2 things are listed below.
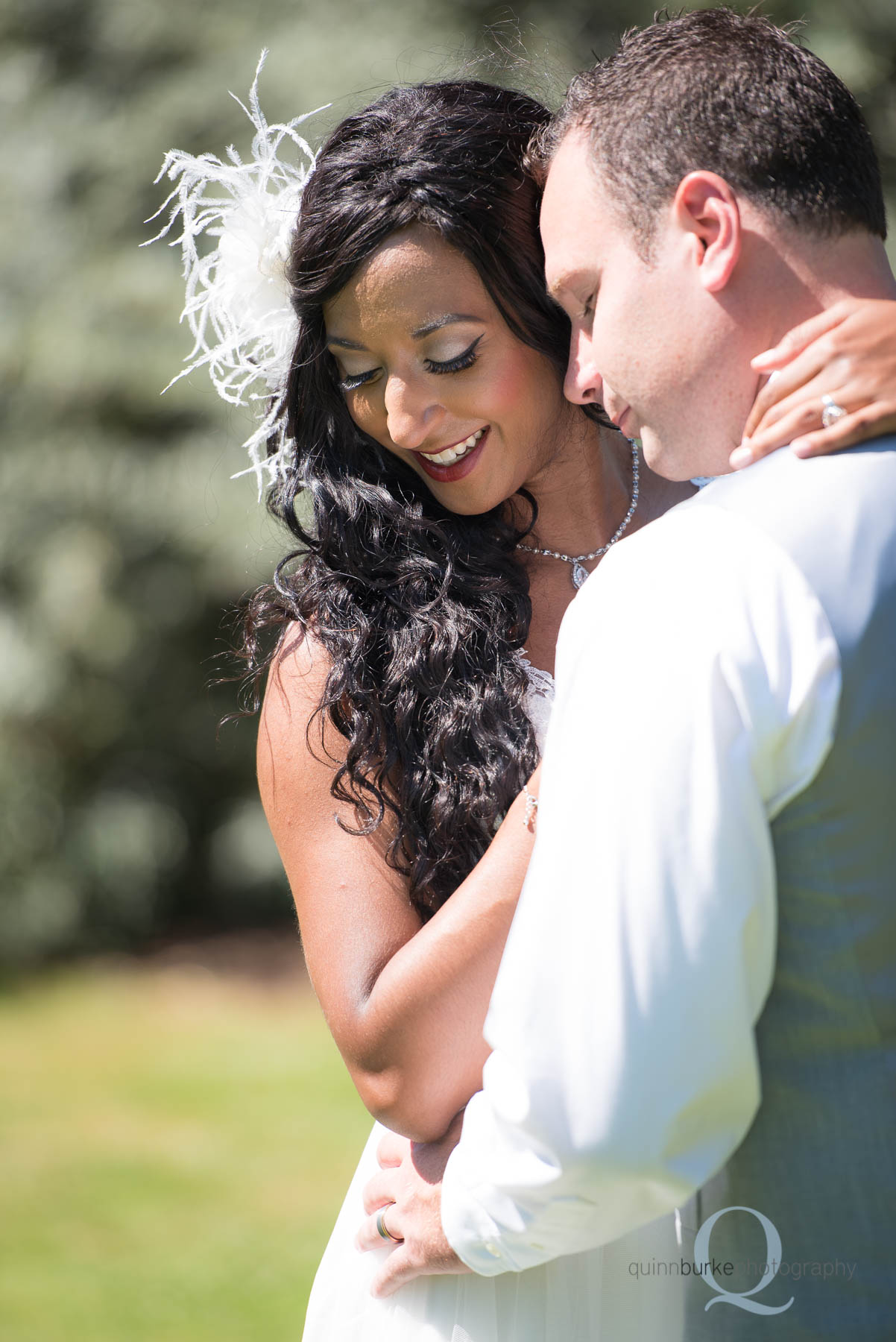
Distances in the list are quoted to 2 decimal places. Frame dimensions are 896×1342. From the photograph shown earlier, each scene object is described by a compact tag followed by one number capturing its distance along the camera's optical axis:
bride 2.78
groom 2.48
